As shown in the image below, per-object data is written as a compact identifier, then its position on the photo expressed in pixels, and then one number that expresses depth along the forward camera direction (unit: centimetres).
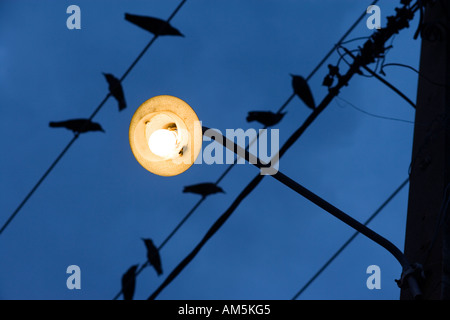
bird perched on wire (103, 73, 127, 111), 1401
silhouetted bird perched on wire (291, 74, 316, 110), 1213
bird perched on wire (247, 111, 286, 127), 1194
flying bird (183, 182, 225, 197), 1257
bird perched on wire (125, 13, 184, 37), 1308
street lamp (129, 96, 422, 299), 598
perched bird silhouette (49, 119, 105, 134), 1366
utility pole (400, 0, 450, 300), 598
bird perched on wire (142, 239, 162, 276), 1470
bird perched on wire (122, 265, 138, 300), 1384
